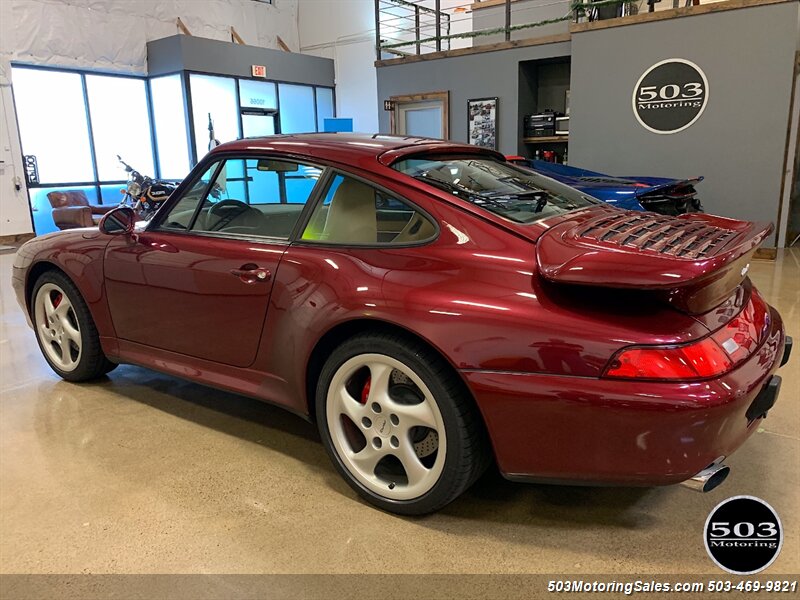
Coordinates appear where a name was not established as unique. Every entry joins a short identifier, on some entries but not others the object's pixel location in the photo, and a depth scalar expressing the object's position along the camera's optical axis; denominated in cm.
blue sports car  480
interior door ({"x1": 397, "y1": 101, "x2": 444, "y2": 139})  1034
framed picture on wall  951
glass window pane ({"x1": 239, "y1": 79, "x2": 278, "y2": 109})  1388
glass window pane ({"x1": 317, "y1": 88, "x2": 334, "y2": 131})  1582
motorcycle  751
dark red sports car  158
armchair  967
